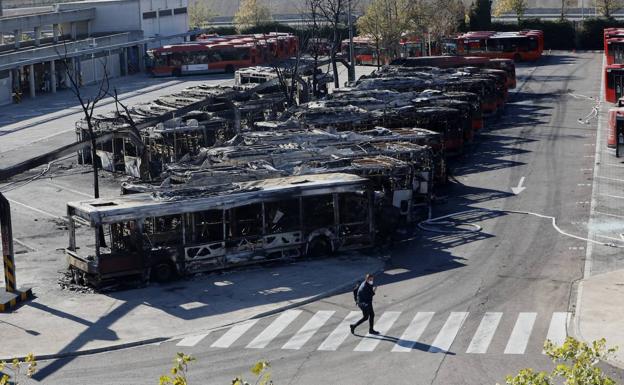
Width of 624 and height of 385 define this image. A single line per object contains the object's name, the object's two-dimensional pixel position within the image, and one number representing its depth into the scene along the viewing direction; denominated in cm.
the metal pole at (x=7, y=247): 3059
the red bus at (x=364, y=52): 9638
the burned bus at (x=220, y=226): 3138
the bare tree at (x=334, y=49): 7301
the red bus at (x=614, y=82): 6456
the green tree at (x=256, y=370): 1223
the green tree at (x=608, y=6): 10825
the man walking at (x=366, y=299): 2633
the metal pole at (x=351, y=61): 7544
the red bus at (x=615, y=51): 7600
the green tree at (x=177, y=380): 1177
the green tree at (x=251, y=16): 11806
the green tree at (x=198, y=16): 12722
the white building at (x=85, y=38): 8306
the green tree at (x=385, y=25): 9031
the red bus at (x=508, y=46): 9438
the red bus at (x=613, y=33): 8131
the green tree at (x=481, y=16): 10750
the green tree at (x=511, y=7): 11312
